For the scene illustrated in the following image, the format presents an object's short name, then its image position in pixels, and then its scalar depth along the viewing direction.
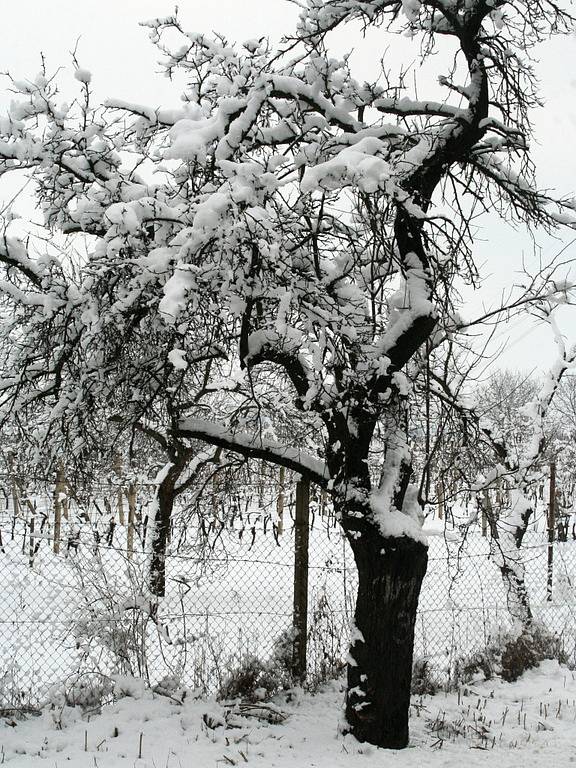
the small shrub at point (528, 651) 6.39
